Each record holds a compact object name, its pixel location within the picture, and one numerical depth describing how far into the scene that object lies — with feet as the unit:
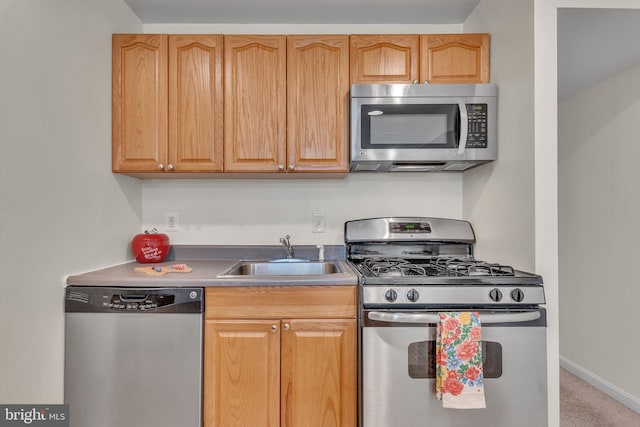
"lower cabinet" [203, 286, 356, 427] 4.94
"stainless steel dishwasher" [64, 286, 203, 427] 4.87
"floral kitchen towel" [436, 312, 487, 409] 4.55
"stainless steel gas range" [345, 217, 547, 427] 4.75
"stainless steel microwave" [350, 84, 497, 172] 5.86
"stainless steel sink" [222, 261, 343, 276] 6.72
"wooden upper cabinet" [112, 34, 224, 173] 6.06
